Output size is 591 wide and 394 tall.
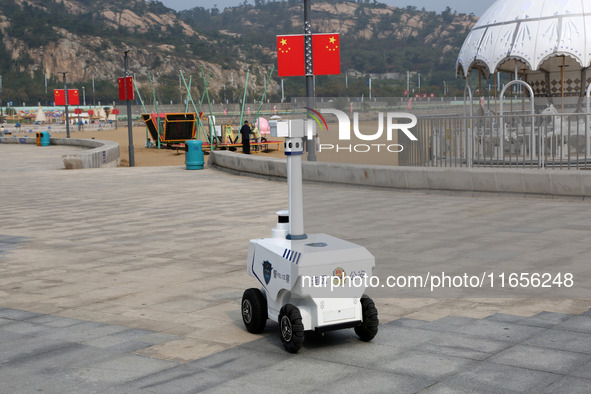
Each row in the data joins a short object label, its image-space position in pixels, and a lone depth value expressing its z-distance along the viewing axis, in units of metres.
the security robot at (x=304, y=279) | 5.82
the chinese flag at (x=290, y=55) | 23.25
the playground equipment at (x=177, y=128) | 41.84
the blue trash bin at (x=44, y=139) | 51.38
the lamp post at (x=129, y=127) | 33.34
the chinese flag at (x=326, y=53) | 23.47
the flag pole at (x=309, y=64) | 21.73
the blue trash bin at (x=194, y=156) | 26.41
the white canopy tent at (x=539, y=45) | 20.08
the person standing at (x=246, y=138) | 32.91
